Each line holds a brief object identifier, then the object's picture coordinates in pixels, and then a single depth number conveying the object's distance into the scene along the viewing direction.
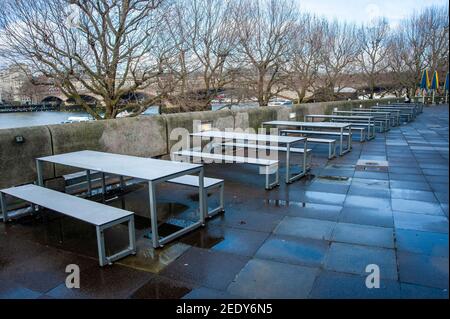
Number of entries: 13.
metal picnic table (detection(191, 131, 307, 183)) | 6.58
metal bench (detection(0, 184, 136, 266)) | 3.55
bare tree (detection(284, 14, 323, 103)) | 21.19
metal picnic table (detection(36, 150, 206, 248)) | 3.90
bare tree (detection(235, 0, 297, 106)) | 17.86
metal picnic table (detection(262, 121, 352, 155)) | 9.55
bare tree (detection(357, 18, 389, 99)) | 32.22
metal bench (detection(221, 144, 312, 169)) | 7.06
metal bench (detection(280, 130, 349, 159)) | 8.90
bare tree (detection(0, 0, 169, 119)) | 10.13
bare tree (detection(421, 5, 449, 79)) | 32.88
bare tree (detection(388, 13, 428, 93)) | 34.09
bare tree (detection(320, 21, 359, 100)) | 24.53
